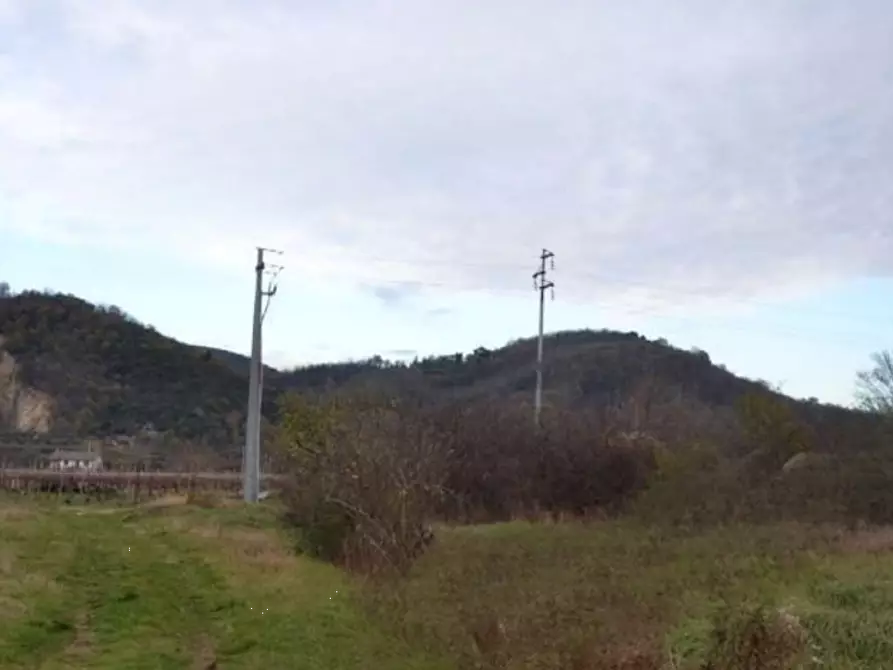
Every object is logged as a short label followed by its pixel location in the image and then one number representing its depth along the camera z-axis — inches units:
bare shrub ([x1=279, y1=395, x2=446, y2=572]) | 831.1
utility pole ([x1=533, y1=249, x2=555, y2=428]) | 1592.9
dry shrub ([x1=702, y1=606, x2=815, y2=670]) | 354.6
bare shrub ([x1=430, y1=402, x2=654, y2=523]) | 1448.1
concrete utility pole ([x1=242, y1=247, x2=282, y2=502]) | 1407.5
